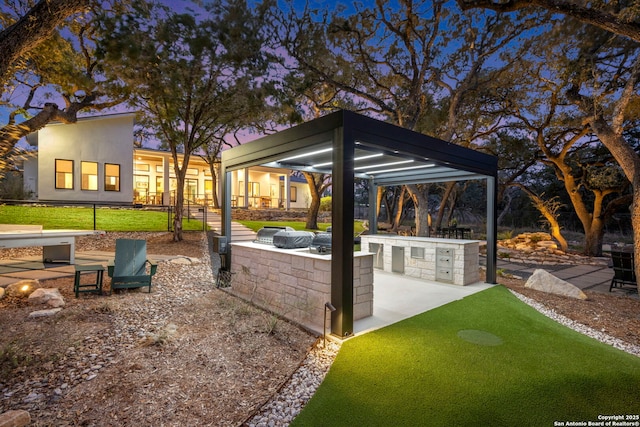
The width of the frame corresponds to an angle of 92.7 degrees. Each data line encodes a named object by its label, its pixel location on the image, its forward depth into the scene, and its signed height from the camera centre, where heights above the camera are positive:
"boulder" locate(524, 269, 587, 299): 6.92 -1.76
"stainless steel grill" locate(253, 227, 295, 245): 7.12 -0.61
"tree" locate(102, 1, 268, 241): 9.62 +4.90
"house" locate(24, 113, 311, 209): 14.38 +2.33
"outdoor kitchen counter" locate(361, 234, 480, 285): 7.59 -1.23
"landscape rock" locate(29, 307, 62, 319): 4.69 -1.65
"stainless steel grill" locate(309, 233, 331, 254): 5.51 -0.66
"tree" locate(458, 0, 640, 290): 5.53 +3.67
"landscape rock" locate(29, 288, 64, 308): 5.23 -1.56
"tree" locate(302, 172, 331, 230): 18.47 +0.69
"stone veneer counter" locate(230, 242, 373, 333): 4.72 -1.24
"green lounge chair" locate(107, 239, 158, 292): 6.19 -1.24
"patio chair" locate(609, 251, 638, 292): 7.36 -1.35
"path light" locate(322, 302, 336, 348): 3.99 -1.27
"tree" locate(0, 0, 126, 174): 8.00 +4.00
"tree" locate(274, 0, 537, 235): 11.35 +6.44
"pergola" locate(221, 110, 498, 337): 4.20 +1.05
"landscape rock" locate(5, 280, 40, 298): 5.55 -1.50
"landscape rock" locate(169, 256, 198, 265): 9.12 -1.56
